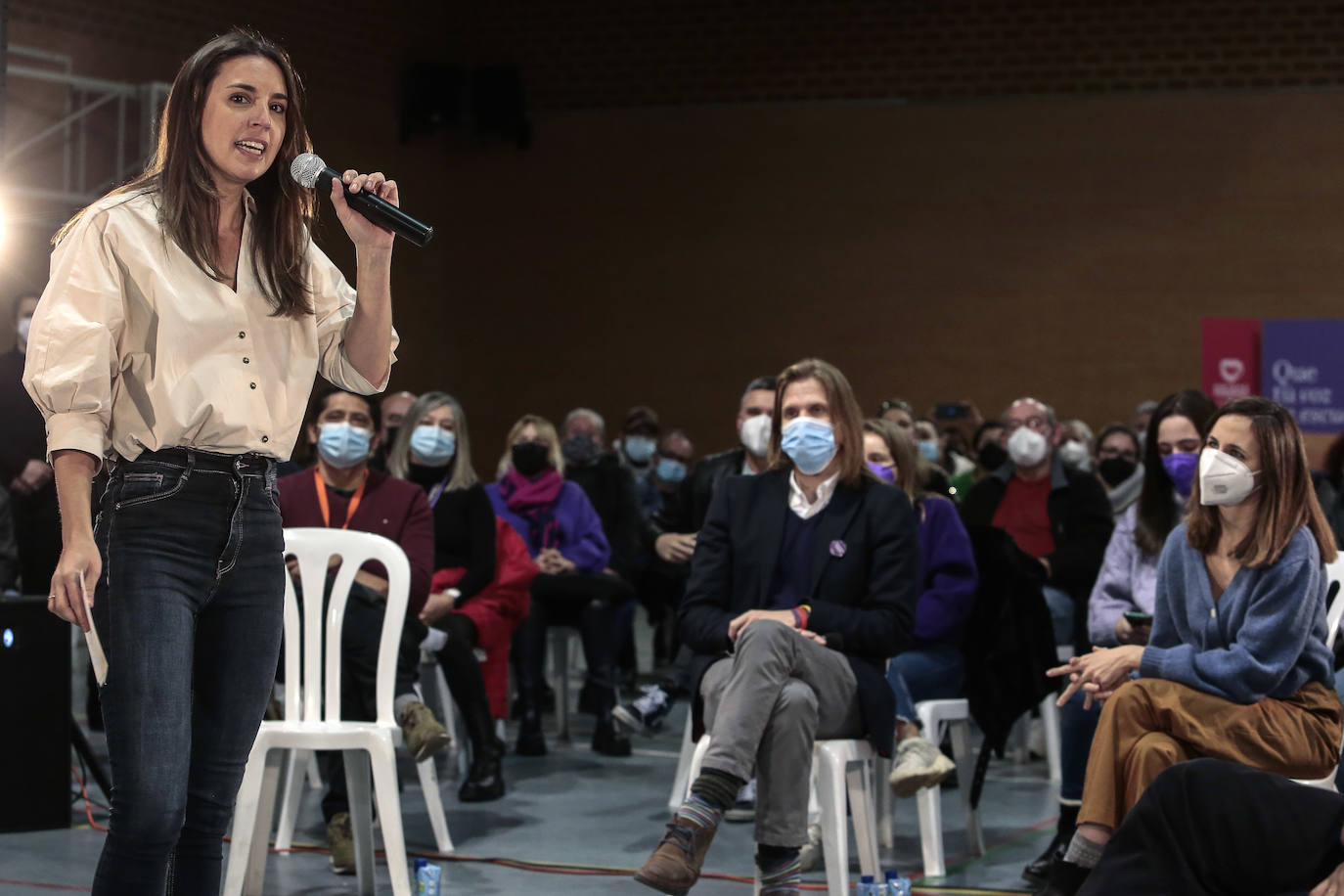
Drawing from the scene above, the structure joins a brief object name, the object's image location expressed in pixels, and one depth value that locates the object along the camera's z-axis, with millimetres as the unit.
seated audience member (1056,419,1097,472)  8180
